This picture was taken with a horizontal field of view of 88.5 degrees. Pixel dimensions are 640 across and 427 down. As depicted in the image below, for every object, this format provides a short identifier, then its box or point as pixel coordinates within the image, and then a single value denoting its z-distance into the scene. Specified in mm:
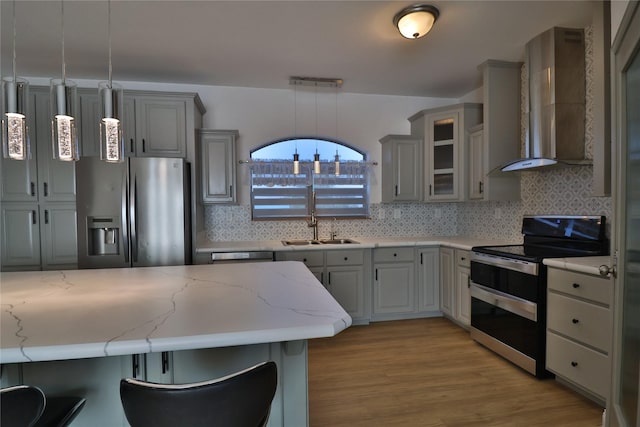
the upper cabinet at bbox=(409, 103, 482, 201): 3518
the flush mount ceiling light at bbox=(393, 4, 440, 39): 2232
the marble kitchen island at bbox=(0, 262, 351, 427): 998
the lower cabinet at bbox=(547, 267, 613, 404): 1950
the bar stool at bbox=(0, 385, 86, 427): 869
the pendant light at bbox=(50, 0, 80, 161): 1361
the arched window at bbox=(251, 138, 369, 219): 3857
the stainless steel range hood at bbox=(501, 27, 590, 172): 2572
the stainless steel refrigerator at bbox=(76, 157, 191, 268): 2900
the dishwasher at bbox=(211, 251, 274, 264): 3248
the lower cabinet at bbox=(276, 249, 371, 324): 3408
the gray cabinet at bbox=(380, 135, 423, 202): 3891
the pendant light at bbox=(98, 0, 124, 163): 1439
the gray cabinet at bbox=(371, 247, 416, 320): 3604
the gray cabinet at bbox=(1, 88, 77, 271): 3021
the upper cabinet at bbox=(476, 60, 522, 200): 3143
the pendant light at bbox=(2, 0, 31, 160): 1308
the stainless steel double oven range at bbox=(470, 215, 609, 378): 2381
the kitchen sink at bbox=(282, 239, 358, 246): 3629
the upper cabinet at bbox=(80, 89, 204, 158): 3111
